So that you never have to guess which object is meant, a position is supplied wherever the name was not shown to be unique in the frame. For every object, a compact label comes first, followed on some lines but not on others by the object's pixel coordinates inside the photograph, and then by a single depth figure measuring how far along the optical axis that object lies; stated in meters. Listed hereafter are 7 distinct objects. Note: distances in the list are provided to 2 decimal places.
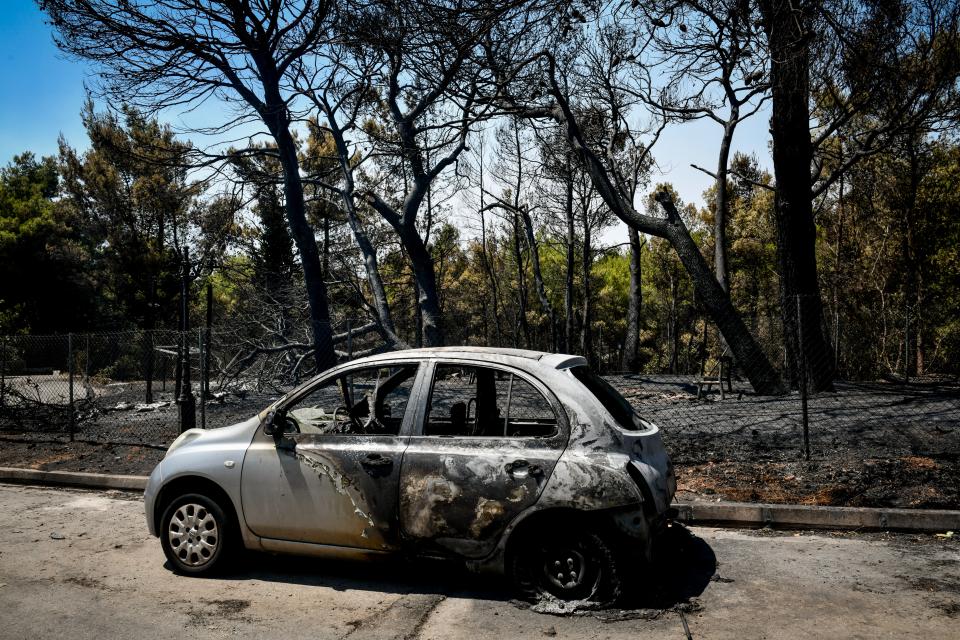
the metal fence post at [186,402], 10.53
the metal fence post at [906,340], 16.05
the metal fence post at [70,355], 11.67
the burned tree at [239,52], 13.84
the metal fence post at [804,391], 8.03
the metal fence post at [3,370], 13.66
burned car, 4.34
